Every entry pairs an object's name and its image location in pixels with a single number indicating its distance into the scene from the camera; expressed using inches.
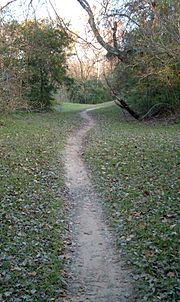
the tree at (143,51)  741.9
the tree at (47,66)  1393.9
